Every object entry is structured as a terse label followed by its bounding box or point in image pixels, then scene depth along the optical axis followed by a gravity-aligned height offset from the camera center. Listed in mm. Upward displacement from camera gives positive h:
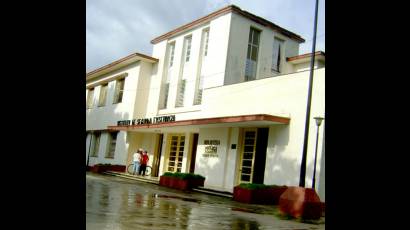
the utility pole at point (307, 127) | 10867 +1389
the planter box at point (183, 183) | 17766 -680
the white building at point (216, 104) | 15883 +3162
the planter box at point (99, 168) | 26203 -651
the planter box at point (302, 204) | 10688 -622
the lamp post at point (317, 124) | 13488 +1787
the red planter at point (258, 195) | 14078 -697
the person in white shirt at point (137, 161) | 23766 +47
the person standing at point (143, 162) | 23922 +15
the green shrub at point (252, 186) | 14211 -396
